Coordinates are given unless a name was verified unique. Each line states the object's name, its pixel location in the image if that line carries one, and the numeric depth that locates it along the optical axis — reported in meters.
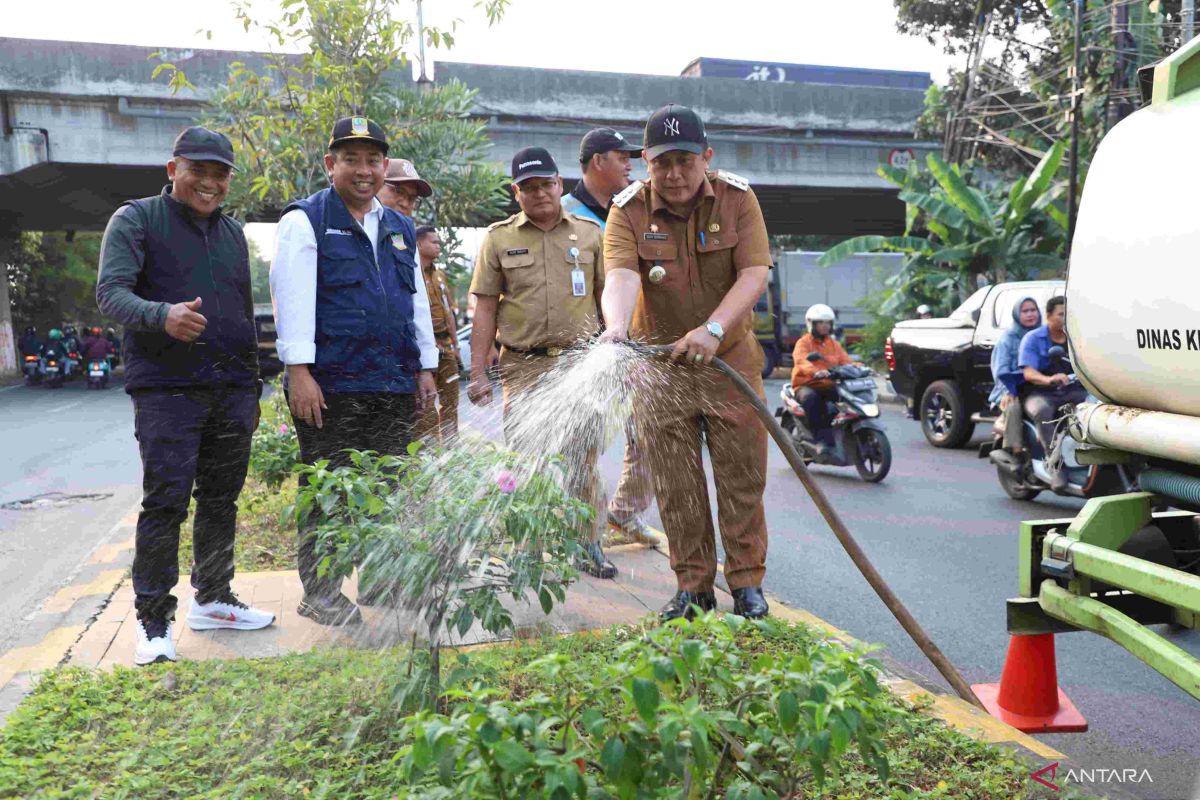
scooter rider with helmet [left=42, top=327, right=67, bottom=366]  27.28
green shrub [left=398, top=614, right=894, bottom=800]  1.90
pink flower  3.18
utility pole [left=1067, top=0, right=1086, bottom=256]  15.34
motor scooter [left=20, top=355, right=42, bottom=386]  28.02
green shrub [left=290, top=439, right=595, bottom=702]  3.03
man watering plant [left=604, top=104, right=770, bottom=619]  4.48
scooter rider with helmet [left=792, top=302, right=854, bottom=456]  9.92
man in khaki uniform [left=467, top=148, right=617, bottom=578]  5.45
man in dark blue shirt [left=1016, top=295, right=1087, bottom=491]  8.27
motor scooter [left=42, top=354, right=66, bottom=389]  27.23
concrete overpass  21.36
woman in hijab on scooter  8.44
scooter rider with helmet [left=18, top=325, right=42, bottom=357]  28.88
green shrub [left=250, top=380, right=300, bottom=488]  7.59
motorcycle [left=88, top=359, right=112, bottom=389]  26.22
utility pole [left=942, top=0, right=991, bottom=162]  22.47
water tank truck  2.96
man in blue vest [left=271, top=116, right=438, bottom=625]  4.47
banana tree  18.45
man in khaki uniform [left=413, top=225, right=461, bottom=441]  6.74
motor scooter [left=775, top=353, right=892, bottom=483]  9.66
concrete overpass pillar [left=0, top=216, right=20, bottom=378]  30.91
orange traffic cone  3.75
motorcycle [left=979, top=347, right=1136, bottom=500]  7.48
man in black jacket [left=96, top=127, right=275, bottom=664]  4.13
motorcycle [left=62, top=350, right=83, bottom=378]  27.99
